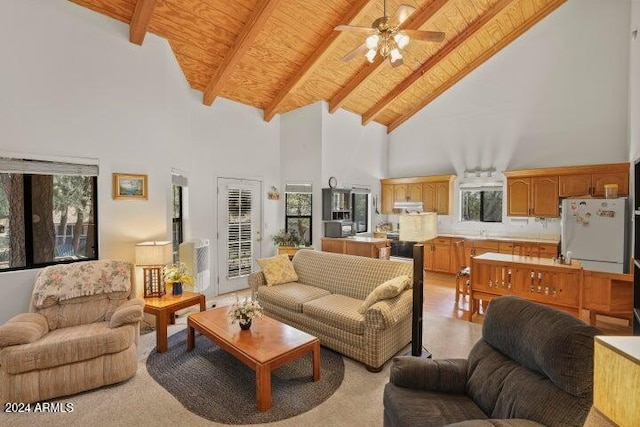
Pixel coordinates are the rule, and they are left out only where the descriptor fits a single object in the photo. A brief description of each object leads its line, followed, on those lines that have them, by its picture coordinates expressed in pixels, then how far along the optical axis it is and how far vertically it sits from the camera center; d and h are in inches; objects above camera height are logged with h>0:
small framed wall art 147.4 +12.2
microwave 243.3 -15.4
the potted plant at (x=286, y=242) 234.8 -25.3
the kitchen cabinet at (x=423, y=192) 276.1 +17.2
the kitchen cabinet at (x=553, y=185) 199.3 +17.4
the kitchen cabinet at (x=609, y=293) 138.2 -39.2
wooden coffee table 92.6 -45.5
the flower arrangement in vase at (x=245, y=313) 110.7 -37.7
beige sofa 115.1 -42.5
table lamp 142.3 -24.1
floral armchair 94.0 -42.8
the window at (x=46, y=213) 123.4 -0.8
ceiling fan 116.8 +69.5
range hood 289.7 +2.6
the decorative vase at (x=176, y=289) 147.5 -38.2
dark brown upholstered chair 52.1 -35.2
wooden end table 128.0 -42.6
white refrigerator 183.6 -15.0
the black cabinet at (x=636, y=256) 109.6 -18.0
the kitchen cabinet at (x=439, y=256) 261.6 -40.8
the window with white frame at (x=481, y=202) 262.4 +6.0
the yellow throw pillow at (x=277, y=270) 167.8 -34.1
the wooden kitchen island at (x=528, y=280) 140.9 -35.6
